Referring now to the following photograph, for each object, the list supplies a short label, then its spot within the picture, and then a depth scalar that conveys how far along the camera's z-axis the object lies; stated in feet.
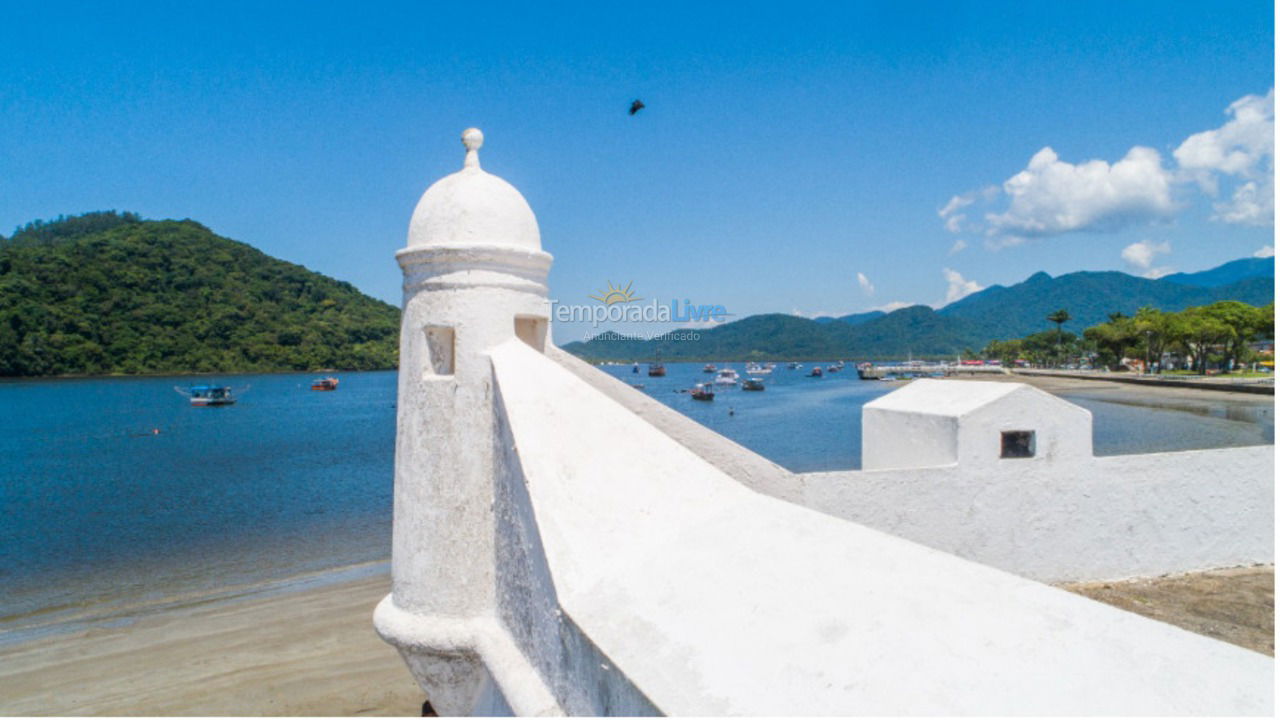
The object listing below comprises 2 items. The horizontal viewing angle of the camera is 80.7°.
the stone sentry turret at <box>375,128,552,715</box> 14.51
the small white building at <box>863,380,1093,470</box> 28.19
